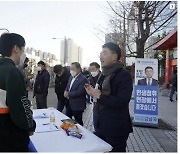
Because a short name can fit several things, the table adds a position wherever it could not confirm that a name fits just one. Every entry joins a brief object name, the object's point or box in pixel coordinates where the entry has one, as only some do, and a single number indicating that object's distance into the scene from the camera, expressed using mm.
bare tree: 5673
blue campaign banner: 4061
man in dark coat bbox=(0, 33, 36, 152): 1127
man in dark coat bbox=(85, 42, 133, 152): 1632
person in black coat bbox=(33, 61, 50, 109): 4283
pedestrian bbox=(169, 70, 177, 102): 8018
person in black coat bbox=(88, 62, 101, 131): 3432
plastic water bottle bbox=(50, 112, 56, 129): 2008
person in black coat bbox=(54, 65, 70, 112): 3967
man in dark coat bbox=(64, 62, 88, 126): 3047
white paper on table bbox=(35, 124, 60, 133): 1896
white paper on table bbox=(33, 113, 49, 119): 2378
